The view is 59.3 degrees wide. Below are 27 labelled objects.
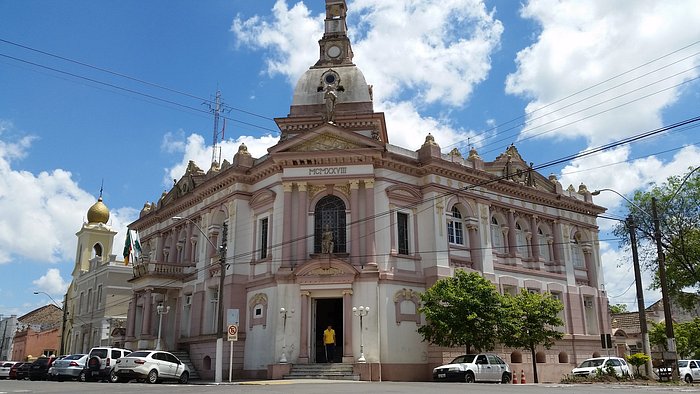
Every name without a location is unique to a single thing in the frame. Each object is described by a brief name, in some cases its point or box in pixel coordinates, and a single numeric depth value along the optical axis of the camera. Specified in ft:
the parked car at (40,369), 107.55
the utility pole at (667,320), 84.43
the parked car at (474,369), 84.48
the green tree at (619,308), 264.23
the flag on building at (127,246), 136.74
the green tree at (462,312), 92.02
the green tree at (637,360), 91.15
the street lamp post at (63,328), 168.66
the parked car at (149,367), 86.38
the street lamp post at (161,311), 112.26
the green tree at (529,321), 95.30
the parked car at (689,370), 110.93
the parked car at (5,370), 123.95
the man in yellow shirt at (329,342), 94.63
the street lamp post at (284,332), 94.06
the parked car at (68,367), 97.09
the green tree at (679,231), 125.90
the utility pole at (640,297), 86.63
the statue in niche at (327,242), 97.66
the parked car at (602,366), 94.73
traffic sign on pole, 84.64
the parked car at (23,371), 112.37
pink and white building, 97.35
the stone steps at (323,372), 89.76
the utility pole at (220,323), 86.94
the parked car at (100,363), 92.58
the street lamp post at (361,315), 91.86
